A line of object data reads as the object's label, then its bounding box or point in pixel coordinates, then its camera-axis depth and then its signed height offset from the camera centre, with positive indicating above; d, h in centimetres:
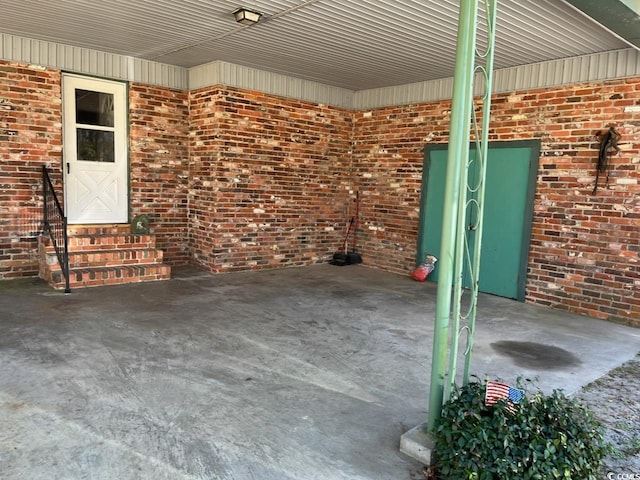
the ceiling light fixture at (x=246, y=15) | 473 +177
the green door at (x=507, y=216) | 628 -19
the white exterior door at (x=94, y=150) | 658 +48
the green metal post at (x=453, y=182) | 230 +9
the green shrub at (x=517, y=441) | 205 -108
